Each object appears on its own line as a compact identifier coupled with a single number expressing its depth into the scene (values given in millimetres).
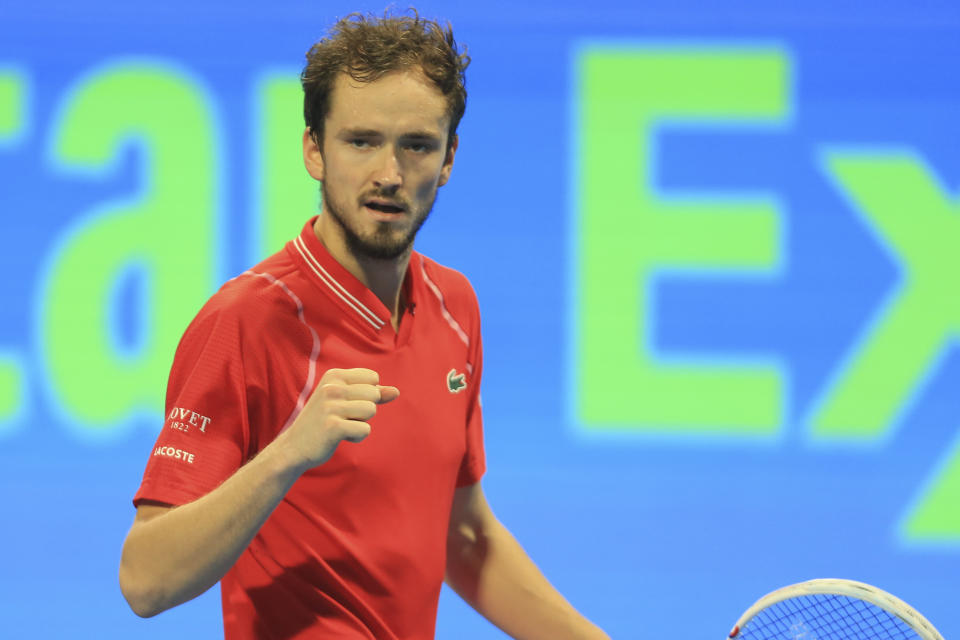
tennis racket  10004
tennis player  9789
